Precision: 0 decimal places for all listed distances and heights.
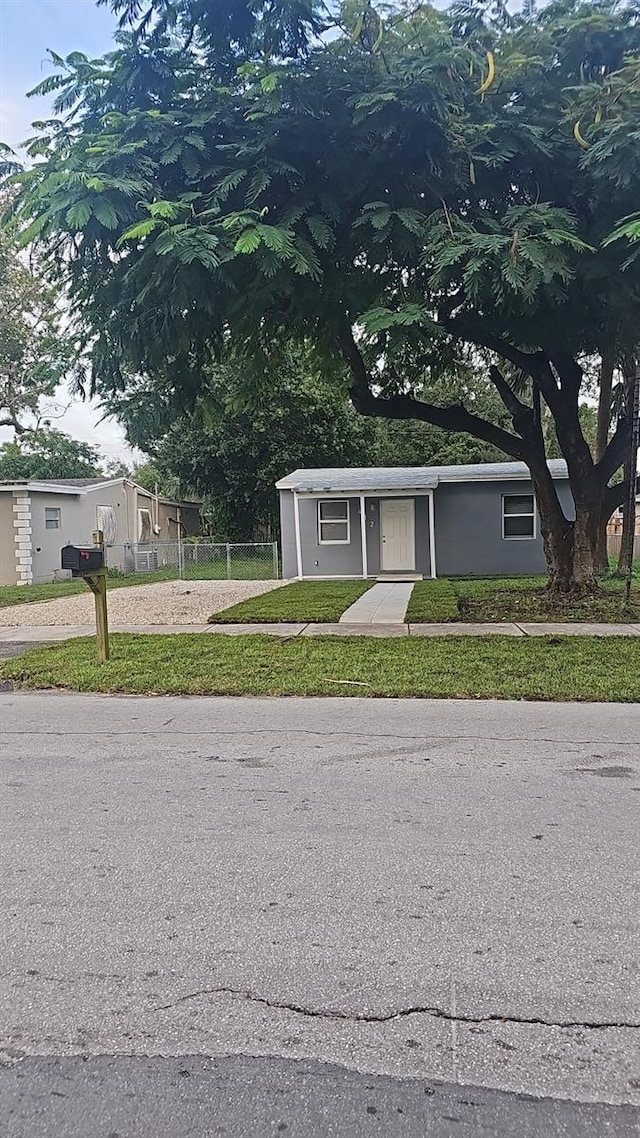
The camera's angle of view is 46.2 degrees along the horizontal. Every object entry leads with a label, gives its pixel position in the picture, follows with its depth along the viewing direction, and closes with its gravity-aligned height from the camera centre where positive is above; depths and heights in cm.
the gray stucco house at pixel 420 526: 1973 +38
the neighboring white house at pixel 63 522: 2081 +92
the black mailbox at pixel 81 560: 838 -11
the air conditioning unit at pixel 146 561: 2624 -45
